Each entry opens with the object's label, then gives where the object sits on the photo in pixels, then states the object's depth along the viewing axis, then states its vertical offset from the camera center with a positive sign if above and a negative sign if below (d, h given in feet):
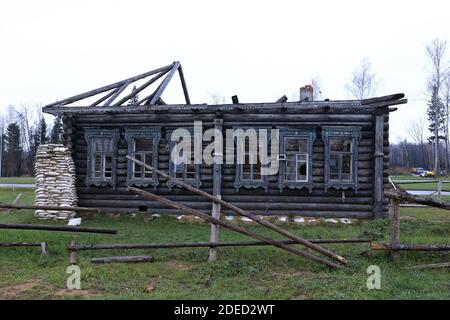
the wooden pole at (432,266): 22.39 -5.75
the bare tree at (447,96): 125.90 +24.63
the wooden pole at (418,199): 23.21 -1.91
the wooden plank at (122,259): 25.25 -6.35
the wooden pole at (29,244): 27.07 -5.87
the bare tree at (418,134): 187.01 +17.09
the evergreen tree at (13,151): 188.75 +5.90
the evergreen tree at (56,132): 189.88 +16.03
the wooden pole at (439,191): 53.00 -3.17
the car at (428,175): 148.81 -2.45
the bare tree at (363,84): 127.65 +28.25
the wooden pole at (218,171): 42.60 -0.60
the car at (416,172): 178.09 -1.67
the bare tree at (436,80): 114.42 +28.01
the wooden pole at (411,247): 23.06 -4.80
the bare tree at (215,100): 144.75 +25.75
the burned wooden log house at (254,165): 41.63 +1.21
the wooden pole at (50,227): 26.06 -4.46
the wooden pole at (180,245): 23.81 -5.04
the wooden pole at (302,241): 22.98 -4.53
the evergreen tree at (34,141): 190.66 +11.57
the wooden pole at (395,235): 23.49 -4.21
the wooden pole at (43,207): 26.82 -3.18
